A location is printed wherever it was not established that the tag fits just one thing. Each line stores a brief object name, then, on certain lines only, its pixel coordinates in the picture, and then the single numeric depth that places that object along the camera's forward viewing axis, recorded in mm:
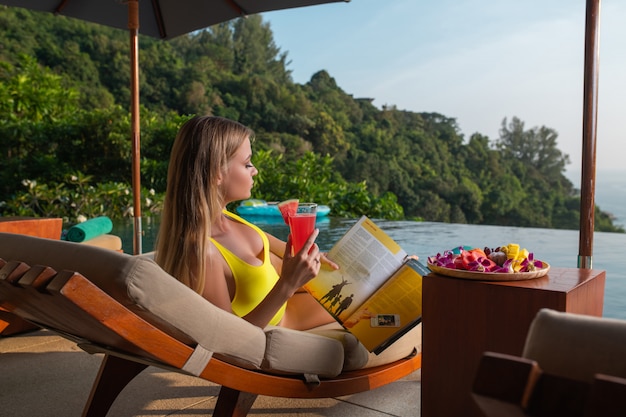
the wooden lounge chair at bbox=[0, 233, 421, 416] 1223
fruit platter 1459
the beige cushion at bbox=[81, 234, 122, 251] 3498
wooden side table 1386
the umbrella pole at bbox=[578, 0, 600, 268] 1892
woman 1550
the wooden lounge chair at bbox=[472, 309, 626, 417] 572
